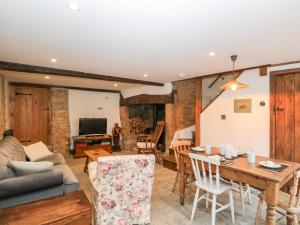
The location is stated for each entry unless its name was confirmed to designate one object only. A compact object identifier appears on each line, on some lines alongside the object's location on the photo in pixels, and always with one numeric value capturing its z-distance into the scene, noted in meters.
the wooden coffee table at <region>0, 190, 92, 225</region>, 1.57
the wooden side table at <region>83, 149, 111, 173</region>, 3.65
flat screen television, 5.88
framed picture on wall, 3.63
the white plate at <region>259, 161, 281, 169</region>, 2.00
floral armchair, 1.99
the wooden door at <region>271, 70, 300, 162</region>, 3.20
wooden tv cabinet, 5.47
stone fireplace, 6.61
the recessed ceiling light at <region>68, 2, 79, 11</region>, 1.49
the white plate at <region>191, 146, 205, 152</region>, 2.81
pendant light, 2.59
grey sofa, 1.86
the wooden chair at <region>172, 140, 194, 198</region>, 2.71
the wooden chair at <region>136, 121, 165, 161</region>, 5.03
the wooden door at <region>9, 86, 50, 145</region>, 5.16
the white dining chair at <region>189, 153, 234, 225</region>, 2.09
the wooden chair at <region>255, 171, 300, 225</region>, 1.79
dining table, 1.75
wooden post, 4.50
